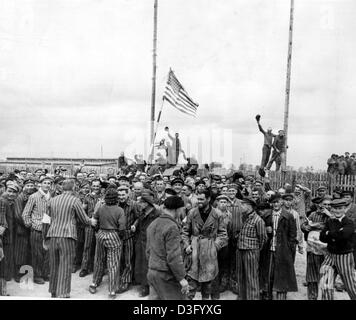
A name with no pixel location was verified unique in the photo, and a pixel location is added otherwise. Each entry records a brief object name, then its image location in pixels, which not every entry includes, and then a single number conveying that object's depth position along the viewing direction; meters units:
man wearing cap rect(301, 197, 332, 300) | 6.46
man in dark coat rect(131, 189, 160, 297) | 7.12
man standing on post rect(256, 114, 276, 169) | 15.23
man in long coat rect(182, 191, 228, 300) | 6.18
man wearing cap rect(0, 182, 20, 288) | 6.77
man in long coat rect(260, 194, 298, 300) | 6.54
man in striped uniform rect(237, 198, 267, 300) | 6.27
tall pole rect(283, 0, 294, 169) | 14.40
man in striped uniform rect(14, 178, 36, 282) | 7.32
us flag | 13.38
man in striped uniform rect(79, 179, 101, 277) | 8.13
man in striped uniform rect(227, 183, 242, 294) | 7.03
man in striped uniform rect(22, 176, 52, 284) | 7.24
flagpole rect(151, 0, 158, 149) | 14.70
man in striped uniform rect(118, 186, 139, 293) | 7.35
